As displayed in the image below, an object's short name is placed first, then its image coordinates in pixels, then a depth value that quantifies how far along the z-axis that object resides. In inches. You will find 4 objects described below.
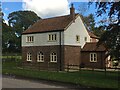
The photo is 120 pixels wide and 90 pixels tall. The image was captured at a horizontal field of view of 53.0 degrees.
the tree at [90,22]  1514.3
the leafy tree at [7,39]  1441.8
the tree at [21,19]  1769.0
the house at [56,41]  755.3
